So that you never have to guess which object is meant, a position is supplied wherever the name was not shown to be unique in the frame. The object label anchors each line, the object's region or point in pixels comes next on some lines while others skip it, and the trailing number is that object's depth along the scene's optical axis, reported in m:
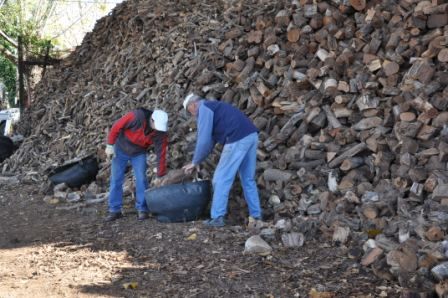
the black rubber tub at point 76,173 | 8.56
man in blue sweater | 5.99
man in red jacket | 6.57
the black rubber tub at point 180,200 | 6.26
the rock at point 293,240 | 5.32
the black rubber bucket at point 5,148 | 11.59
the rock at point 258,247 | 5.22
